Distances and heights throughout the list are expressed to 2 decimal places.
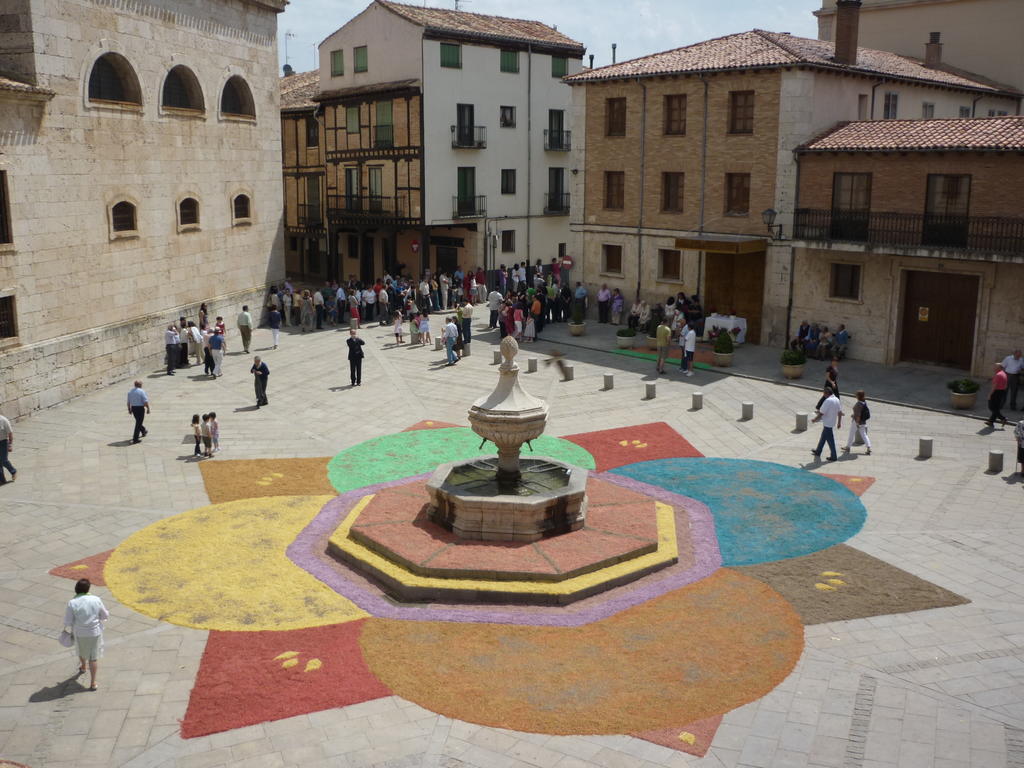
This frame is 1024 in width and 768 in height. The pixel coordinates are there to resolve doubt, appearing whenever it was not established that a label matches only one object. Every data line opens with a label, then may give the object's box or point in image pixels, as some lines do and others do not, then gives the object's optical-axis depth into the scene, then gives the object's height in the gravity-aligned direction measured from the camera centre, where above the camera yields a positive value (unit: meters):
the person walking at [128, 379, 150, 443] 21.58 -4.27
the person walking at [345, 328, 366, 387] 26.98 -3.97
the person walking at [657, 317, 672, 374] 28.06 -3.54
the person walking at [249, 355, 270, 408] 24.48 -4.07
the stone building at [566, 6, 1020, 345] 31.38 +2.38
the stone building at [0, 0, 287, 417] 24.03 +0.99
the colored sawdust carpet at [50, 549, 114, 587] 14.80 -5.51
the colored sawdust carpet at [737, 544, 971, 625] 13.71 -5.42
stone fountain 15.65 -4.56
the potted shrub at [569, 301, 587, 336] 34.19 -3.75
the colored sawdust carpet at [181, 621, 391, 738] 11.17 -5.64
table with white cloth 32.62 -3.56
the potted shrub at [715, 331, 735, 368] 29.27 -3.97
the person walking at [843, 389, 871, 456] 20.78 -4.31
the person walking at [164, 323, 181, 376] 28.58 -3.88
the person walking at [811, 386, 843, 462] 20.42 -4.17
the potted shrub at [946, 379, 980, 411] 24.17 -4.33
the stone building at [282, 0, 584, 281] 41.53 +3.25
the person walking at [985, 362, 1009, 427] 22.47 -4.10
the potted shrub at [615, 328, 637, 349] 32.00 -3.97
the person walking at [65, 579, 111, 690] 11.50 -4.83
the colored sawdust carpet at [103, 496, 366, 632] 13.66 -5.51
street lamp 30.66 -0.15
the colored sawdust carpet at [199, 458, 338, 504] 18.84 -5.30
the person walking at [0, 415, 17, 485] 19.08 -4.62
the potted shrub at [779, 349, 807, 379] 27.58 -4.12
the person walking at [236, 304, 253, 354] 31.48 -3.61
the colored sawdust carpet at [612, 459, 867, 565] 16.08 -5.25
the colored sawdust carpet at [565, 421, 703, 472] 21.08 -5.12
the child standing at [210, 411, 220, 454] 20.92 -4.69
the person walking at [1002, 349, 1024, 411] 24.11 -3.74
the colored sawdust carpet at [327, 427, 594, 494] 19.91 -5.18
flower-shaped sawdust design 11.52 -5.50
